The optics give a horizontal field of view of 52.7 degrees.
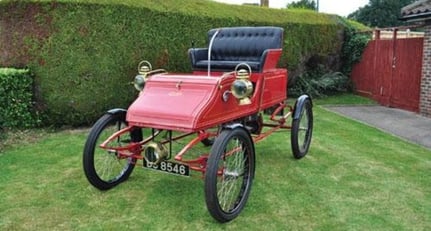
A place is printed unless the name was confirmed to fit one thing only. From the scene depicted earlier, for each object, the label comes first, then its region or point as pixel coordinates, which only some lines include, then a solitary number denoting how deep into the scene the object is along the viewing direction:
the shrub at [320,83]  10.65
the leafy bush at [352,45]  11.06
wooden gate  8.89
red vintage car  3.53
